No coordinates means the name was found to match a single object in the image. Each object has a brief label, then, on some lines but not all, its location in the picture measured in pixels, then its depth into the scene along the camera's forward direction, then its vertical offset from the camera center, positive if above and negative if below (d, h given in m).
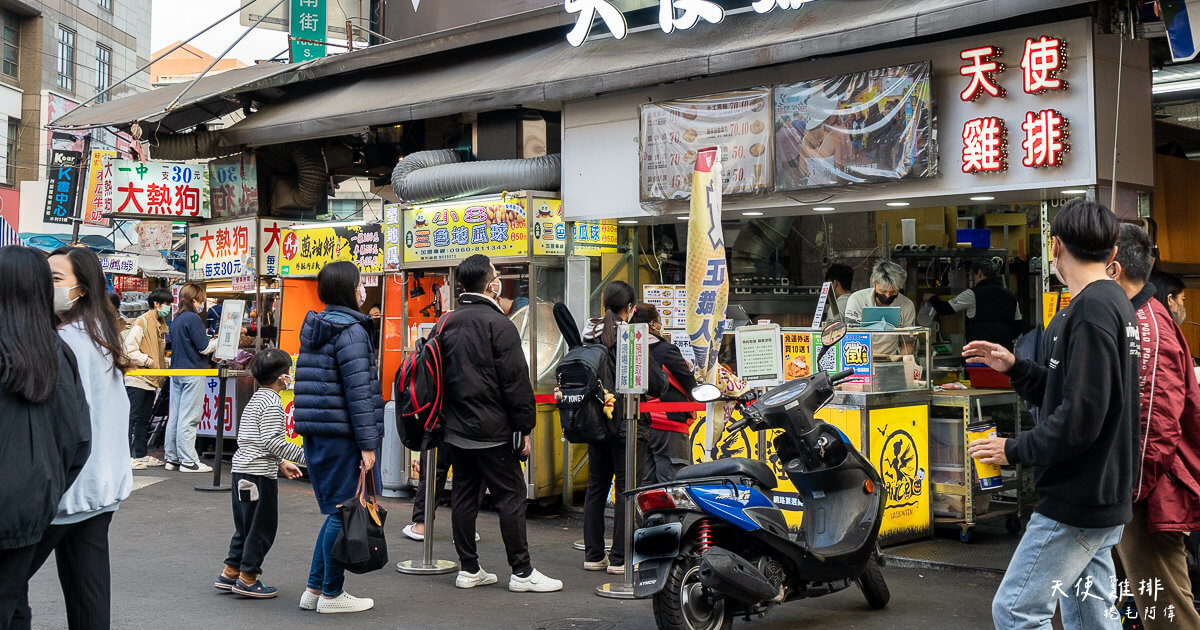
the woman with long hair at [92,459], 4.37 -0.48
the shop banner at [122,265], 22.36 +1.60
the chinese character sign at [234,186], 13.58 +1.97
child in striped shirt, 6.84 -0.86
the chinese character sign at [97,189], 13.81 +1.95
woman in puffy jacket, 6.32 -0.35
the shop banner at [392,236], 11.02 +1.07
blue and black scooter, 5.56 -1.04
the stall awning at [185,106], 12.20 +2.79
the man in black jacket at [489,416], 6.91 -0.48
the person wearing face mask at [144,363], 12.68 -0.24
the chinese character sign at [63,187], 15.28 +2.24
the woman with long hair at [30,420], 3.85 -0.28
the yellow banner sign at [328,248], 11.84 +1.04
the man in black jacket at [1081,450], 3.74 -0.40
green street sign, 13.80 +4.09
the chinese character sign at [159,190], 13.77 +1.94
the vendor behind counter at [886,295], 9.91 +0.40
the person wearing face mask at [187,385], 12.48 -0.49
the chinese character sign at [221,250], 13.41 +1.16
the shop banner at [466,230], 9.94 +1.04
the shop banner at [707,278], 7.20 +0.41
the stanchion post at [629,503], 6.92 -1.04
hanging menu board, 8.67 +1.64
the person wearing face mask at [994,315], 10.36 +0.21
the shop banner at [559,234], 9.91 +0.98
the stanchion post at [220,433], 11.16 -0.94
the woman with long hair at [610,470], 7.54 -0.92
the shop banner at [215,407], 13.35 -0.80
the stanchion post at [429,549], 7.70 -1.48
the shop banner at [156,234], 15.22 +1.51
